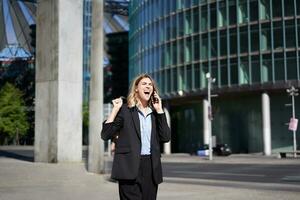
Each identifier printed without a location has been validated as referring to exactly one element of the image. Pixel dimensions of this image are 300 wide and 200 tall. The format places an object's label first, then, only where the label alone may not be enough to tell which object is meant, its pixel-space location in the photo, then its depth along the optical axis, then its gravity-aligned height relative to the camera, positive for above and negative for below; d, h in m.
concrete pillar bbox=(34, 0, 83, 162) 21.58 +2.31
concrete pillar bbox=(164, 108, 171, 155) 58.50 -1.05
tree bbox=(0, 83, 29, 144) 79.12 +4.06
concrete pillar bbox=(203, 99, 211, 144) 53.56 +1.51
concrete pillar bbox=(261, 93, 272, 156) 48.91 +1.41
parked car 48.72 -1.12
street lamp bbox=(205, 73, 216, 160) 39.02 +1.70
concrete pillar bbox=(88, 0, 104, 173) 18.58 +1.63
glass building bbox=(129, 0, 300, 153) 48.34 +7.70
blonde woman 4.52 +0.02
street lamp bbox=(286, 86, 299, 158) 44.20 +4.00
